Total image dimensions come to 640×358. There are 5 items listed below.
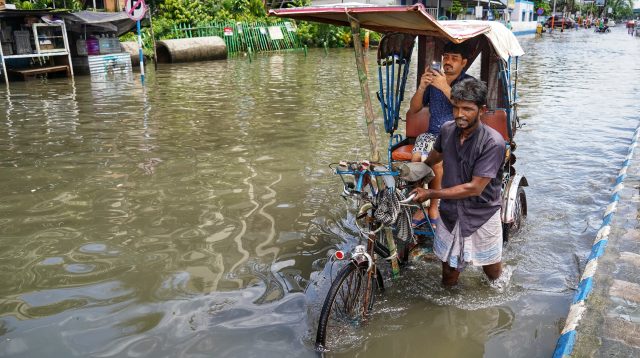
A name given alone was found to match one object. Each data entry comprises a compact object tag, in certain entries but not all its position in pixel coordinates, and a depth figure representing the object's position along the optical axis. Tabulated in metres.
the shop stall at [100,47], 17.92
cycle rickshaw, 3.56
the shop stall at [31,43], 16.20
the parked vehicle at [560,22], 61.12
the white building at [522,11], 56.28
